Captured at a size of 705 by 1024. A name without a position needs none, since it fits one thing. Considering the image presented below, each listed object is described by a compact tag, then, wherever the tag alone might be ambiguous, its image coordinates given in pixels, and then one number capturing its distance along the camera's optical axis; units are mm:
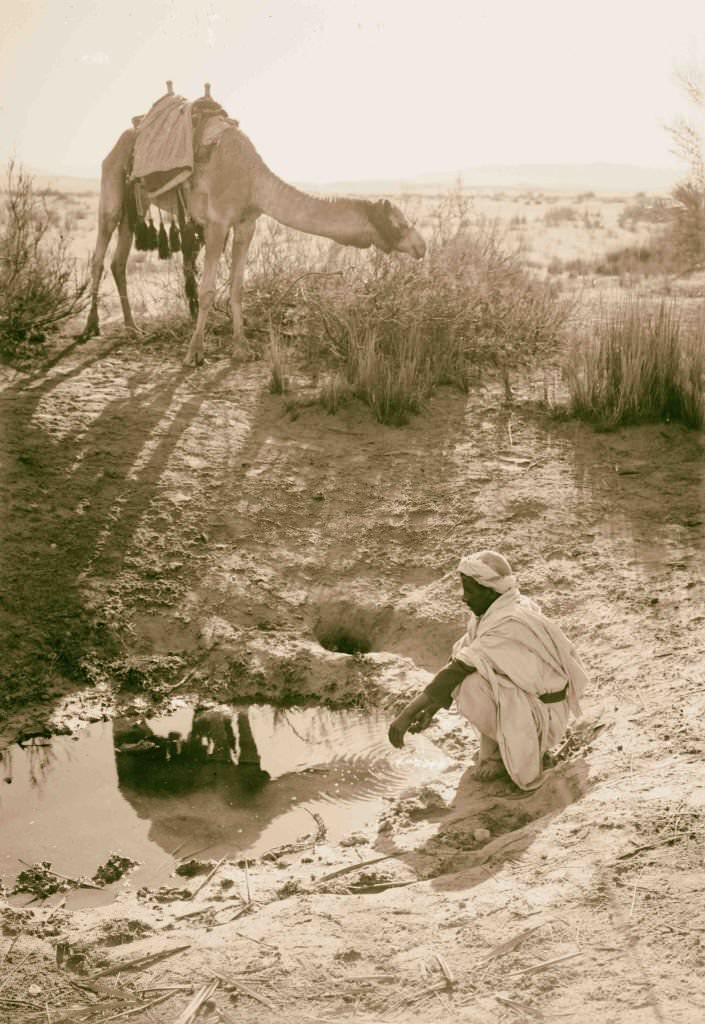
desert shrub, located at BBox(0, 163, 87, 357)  10617
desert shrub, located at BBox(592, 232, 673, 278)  18547
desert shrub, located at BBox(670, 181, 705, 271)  17766
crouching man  5395
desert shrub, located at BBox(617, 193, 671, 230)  29773
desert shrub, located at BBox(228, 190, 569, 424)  9703
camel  10359
